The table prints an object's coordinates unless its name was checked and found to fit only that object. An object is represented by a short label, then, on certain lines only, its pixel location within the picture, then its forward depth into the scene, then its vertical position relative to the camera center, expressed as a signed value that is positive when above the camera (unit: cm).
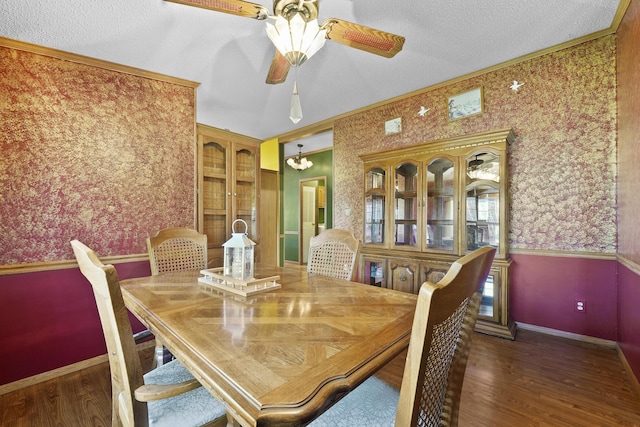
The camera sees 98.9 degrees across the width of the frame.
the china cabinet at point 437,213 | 259 +2
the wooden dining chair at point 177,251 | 199 -28
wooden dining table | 61 -40
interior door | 689 +1
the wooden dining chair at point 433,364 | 51 -34
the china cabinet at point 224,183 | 318 +38
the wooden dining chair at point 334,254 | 190 -29
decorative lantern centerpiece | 141 -22
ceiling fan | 145 +107
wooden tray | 136 -37
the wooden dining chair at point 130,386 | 78 -52
